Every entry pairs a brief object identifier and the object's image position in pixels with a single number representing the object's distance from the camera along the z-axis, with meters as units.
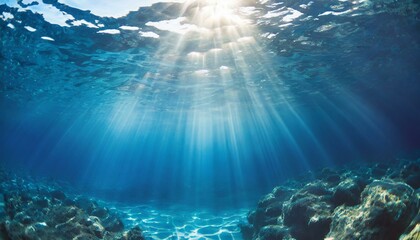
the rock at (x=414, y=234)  4.08
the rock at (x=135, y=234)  10.20
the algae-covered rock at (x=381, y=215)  5.81
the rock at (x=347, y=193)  9.22
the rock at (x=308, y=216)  8.64
